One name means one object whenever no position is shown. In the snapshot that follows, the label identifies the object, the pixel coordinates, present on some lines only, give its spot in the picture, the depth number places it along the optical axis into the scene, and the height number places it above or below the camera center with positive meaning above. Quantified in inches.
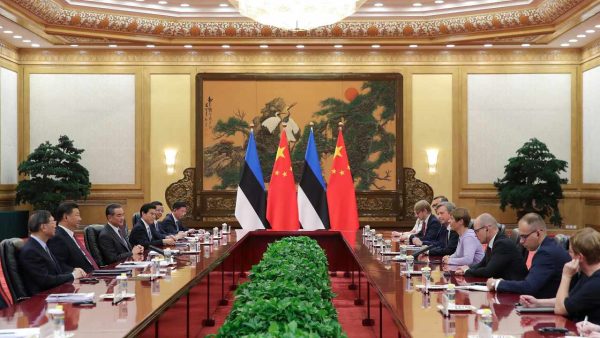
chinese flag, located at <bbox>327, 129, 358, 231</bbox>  478.9 -14.7
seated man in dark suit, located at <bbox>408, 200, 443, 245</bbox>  361.1 -23.5
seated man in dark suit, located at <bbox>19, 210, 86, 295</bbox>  208.8 -23.1
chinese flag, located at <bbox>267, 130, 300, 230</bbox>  473.4 -13.7
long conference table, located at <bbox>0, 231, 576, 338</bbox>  139.0 -28.2
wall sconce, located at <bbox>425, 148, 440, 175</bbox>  577.9 +12.1
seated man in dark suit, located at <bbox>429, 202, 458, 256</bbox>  299.6 -25.5
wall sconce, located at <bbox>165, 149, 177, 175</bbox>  577.9 +13.3
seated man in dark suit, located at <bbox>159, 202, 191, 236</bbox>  408.2 -24.8
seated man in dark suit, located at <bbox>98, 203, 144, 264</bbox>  289.3 -24.4
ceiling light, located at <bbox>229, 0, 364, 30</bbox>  366.6 +80.2
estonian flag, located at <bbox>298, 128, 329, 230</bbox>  467.8 -13.0
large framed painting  576.7 +40.9
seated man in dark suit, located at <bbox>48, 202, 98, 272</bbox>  246.2 -21.4
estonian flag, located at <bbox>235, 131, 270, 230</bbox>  471.8 -15.9
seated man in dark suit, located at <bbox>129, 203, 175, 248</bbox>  339.9 -25.0
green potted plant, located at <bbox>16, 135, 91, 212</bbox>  520.1 +0.2
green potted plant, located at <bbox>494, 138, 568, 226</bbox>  524.4 -5.2
